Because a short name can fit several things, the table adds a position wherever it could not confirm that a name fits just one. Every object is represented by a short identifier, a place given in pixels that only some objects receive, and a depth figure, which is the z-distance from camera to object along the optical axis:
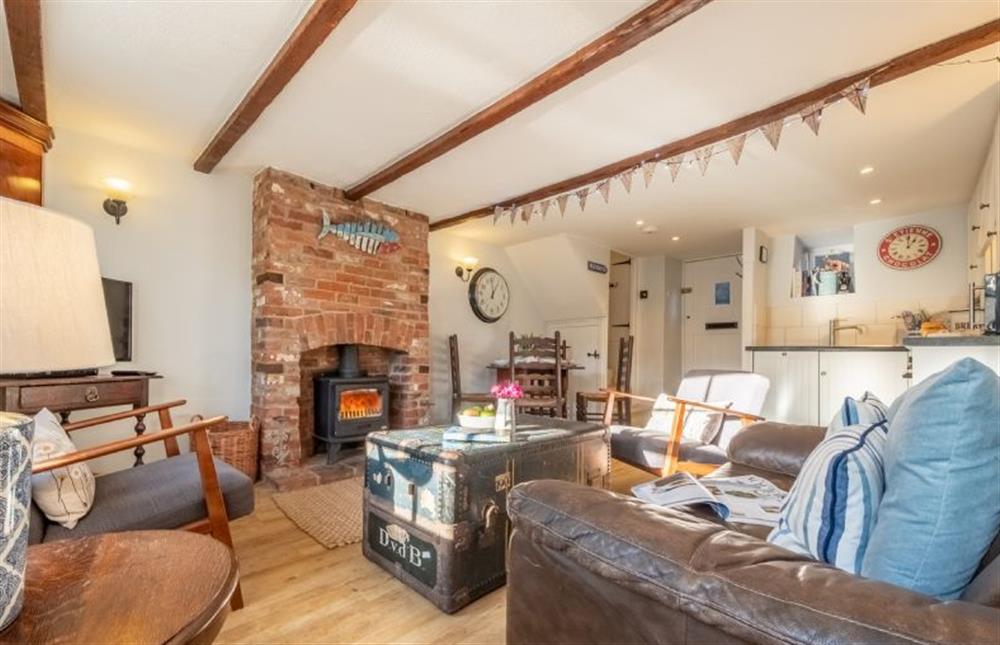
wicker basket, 2.92
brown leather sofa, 0.55
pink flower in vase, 2.04
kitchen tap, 4.63
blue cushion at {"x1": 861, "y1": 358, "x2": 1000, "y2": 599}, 0.72
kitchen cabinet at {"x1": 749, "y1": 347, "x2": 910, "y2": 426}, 3.80
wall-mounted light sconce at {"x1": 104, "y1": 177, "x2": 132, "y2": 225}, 2.87
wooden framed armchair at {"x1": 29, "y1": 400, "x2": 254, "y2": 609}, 1.39
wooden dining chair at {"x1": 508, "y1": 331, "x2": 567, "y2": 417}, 4.08
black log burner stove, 3.48
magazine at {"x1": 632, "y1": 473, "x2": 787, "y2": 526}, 1.43
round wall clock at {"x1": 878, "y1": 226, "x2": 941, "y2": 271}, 4.12
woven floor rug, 2.31
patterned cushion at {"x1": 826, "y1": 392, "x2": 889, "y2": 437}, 1.23
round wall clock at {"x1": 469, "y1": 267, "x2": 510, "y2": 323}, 5.25
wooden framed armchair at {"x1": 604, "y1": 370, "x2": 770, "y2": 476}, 2.46
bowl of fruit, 2.04
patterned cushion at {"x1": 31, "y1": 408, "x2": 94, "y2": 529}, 1.37
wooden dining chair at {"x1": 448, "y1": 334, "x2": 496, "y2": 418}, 4.36
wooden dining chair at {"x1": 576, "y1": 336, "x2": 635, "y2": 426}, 4.46
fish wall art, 3.59
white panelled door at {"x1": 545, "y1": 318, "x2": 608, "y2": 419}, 5.68
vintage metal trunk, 1.65
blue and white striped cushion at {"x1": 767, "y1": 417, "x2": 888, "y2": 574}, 0.86
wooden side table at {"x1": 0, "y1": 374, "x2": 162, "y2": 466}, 2.02
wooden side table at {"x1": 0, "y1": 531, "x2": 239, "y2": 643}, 0.64
